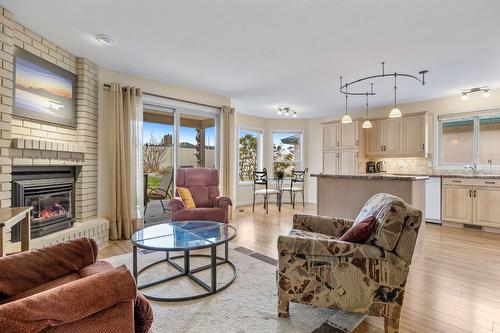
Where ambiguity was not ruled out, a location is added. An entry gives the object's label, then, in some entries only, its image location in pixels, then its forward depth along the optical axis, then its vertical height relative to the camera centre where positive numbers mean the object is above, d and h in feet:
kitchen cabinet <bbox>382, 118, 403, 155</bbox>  18.39 +2.38
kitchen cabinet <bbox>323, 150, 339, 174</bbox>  21.54 +0.57
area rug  5.90 -3.59
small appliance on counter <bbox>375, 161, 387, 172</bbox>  20.03 +0.16
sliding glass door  15.51 +1.50
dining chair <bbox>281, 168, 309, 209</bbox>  22.80 -1.19
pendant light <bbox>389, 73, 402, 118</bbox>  12.13 +2.57
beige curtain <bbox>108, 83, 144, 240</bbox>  12.67 +0.47
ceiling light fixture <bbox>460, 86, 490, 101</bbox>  15.14 +4.60
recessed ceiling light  9.45 +4.73
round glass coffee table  7.10 -2.16
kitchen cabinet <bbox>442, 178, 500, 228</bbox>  14.33 -1.88
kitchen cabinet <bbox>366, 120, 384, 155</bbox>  19.45 +2.22
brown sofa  2.75 -1.66
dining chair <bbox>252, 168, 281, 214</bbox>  20.16 -1.24
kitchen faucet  16.37 +0.10
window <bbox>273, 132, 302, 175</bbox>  25.34 +1.63
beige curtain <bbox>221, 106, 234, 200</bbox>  17.49 +1.18
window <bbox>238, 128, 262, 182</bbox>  24.11 +1.35
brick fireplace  8.20 +1.20
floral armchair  5.51 -2.19
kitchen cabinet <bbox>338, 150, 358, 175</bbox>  20.15 +0.48
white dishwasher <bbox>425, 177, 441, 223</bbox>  16.28 -1.98
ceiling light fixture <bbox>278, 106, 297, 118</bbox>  20.53 +4.68
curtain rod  12.69 +4.01
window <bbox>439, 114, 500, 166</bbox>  15.99 +1.83
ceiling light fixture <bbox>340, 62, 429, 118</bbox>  12.17 +4.62
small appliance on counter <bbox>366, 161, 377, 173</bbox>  20.01 +0.08
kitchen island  10.75 -1.01
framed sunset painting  9.04 +2.93
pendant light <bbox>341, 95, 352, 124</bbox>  13.94 +2.58
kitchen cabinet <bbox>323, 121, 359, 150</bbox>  20.31 +2.62
